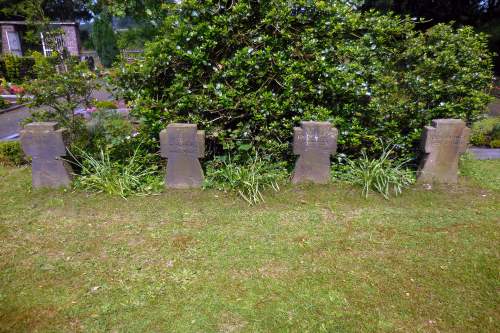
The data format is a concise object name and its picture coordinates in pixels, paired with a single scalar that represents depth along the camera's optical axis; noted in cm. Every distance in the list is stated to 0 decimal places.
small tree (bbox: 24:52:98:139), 451
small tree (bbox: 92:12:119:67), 2205
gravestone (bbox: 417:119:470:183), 438
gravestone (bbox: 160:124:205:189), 425
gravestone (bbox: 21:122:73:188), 421
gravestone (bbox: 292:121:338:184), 433
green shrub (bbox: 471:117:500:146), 647
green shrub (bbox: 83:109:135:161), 478
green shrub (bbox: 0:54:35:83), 1602
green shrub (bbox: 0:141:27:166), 543
